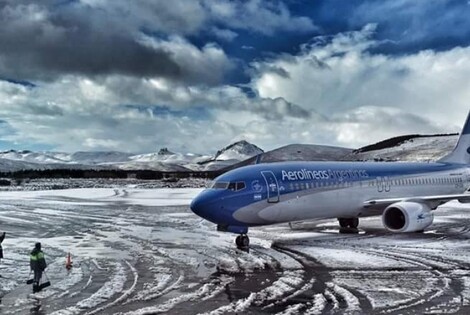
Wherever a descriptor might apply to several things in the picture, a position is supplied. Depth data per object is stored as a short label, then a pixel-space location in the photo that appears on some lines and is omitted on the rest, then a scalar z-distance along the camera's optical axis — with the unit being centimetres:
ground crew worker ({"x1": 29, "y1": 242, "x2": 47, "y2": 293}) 1437
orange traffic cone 1787
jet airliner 2212
